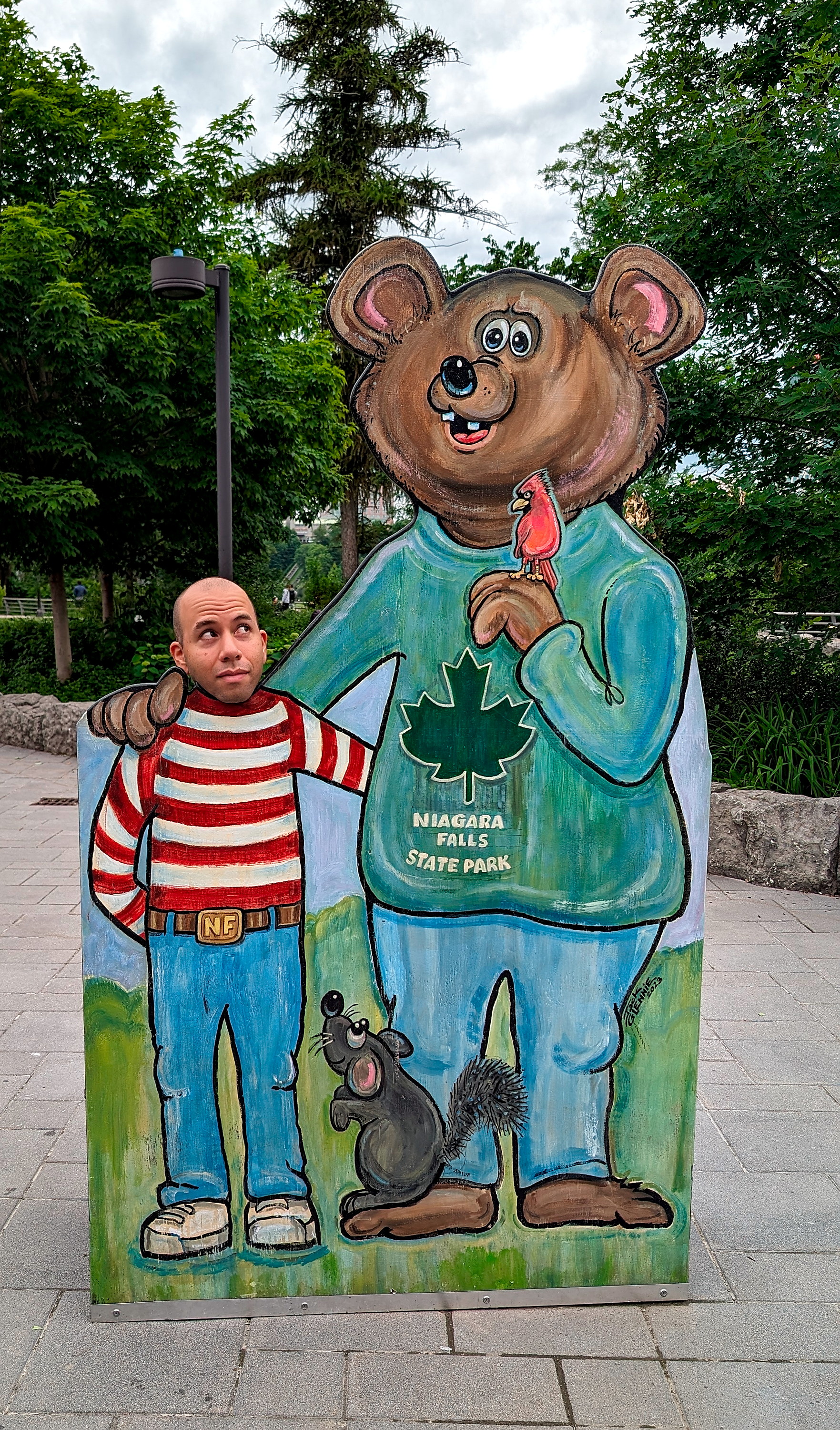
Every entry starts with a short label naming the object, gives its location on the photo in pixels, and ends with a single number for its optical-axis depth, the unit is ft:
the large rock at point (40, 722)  41.96
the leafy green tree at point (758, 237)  24.14
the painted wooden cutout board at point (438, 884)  8.82
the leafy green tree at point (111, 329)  38.55
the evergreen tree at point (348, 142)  62.54
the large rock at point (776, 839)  22.99
